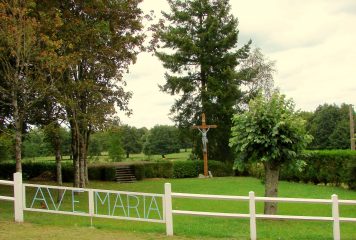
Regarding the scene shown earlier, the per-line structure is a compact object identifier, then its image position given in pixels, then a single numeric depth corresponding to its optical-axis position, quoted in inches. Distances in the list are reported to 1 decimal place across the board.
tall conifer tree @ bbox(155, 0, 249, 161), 1505.9
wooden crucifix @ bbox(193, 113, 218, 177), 1355.8
